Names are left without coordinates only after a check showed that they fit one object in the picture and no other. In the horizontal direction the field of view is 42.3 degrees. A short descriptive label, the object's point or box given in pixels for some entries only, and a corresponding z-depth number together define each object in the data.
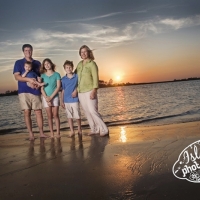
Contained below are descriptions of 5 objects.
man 5.68
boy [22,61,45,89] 5.68
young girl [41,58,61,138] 5.84
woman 5.75
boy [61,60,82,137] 6.05
